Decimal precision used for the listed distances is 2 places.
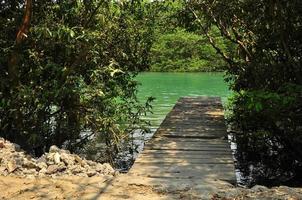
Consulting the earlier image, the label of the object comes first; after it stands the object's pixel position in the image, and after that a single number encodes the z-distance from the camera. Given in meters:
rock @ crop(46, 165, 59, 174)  5.99
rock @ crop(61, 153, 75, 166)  6.29
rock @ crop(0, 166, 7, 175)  5.91
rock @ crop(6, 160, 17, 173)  5.97
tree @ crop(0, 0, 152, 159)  8.15
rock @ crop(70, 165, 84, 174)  6.08
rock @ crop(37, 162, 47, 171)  6.11
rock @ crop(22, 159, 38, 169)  6.12
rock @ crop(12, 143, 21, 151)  7.11
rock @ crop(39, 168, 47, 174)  5.96
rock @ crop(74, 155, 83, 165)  6.48
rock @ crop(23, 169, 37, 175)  5.97
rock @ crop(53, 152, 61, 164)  6.29
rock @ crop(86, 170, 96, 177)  6.02
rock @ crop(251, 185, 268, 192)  5.24
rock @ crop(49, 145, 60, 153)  6.77
